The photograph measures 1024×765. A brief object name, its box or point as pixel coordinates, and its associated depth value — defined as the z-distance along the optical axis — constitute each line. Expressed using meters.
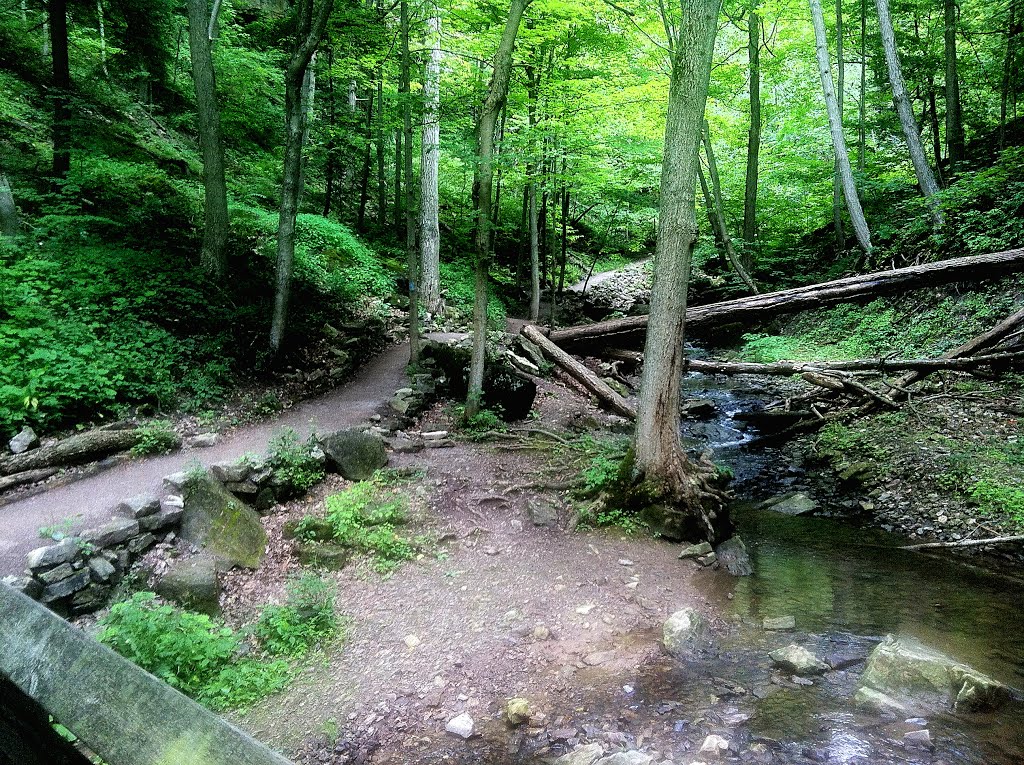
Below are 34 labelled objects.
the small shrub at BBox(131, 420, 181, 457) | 7.13
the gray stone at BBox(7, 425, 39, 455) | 6.38
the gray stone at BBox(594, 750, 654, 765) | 3.51
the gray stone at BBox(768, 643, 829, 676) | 4.37
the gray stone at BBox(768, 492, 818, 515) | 7.84
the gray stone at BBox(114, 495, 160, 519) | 5.44
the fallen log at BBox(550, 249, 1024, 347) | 10.90
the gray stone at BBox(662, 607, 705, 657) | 4.78
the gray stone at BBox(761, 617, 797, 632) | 5.02
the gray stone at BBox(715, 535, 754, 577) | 6.18
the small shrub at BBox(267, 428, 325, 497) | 6.91
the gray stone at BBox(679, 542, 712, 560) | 6.37
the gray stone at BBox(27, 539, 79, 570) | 4.59
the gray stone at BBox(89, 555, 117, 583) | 4.87
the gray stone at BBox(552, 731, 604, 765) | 3.57
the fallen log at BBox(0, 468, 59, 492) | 6.01
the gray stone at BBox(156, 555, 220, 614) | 4.95
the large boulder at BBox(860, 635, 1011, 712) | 3.83
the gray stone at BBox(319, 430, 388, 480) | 7.53
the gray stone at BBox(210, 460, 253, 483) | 6.41
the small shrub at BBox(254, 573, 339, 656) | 4.69
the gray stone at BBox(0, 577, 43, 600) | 4.37
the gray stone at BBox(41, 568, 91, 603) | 4.55
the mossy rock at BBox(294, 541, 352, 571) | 5.98
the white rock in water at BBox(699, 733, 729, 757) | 3.62
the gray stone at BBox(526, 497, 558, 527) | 7.03
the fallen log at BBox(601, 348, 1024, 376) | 9.29
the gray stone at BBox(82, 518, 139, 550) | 5.04
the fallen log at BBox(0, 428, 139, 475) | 6.22
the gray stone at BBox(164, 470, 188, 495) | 5.91
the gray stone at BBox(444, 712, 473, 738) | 3.90
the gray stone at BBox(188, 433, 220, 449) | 7.64
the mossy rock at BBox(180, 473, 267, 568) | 5.71
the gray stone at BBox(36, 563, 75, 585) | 4.58
